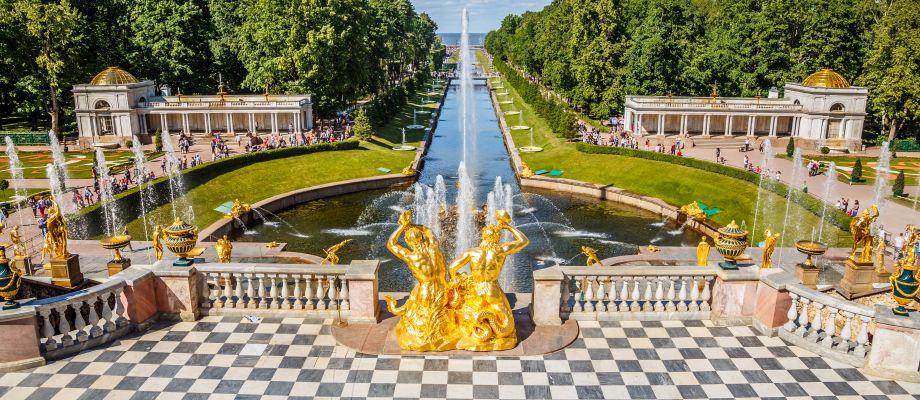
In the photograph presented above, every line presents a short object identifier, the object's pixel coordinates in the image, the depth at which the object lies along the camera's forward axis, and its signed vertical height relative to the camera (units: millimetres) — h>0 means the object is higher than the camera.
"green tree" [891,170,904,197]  48500 -9791
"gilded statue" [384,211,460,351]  14977 -5442
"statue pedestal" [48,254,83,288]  21469 -6979
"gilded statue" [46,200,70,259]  19484 -5238
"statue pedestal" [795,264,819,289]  25719 -8551
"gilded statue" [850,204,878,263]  27344 -7530
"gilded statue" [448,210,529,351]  15078 -5521
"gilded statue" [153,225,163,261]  26562 -7480
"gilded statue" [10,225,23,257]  26888 -7353
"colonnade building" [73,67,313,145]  70062 -6223
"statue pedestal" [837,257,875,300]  27891 -9482
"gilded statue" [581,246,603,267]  30350 -9370
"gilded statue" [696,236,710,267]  26884 -8097
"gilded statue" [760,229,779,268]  26734 -7786
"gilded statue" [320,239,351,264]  29312 -8894
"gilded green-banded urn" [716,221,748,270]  16188 -4591
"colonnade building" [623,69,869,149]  70312 -6938
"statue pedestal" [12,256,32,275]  29094 -9101
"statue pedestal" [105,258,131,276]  27375 -8572
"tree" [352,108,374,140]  68438 -7589
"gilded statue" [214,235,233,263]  28281 -8210
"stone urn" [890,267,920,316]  13945 -4911
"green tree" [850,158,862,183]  53375 -9794
